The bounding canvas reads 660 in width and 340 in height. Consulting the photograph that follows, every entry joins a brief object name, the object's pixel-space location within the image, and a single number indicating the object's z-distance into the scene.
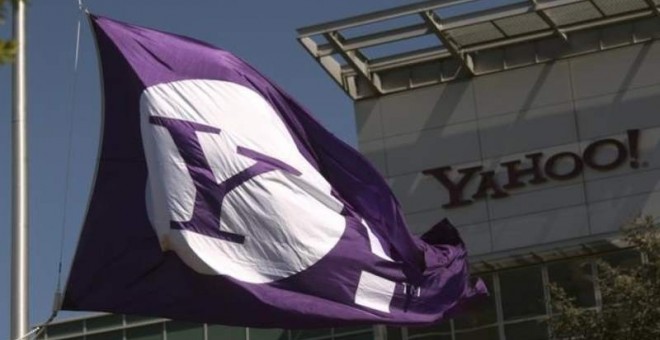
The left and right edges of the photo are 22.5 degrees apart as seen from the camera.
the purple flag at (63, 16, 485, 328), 18.02
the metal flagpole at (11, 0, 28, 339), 15.74
